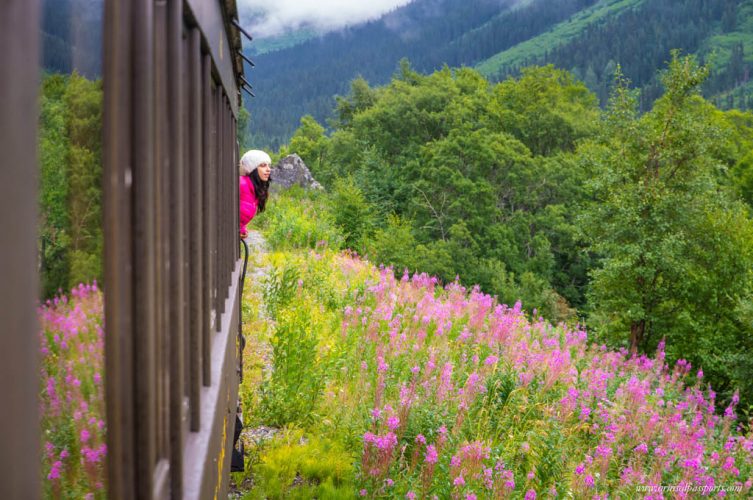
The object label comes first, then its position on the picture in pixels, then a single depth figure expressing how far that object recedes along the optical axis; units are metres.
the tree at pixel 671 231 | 23.27
